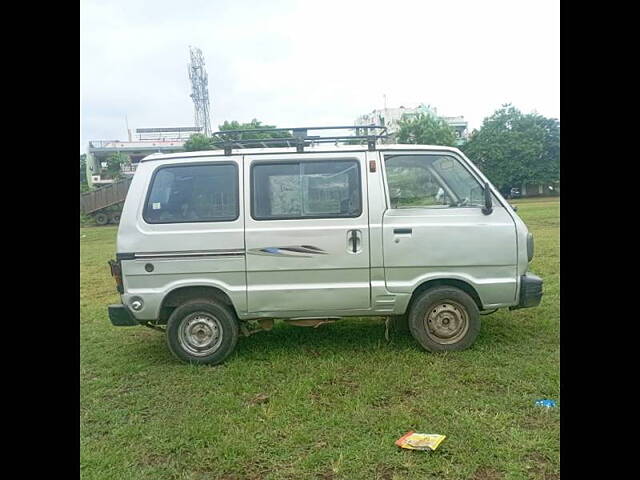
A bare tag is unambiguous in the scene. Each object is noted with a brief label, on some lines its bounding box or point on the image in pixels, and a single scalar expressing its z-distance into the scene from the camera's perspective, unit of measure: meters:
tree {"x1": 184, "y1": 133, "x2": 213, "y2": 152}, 32.52
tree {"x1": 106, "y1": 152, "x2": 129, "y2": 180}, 48.88
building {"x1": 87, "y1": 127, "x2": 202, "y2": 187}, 52.50
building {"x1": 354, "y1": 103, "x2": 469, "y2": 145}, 53.84
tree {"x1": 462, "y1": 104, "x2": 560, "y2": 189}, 42.78
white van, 4.43
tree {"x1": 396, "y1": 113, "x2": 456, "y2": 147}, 33.75
